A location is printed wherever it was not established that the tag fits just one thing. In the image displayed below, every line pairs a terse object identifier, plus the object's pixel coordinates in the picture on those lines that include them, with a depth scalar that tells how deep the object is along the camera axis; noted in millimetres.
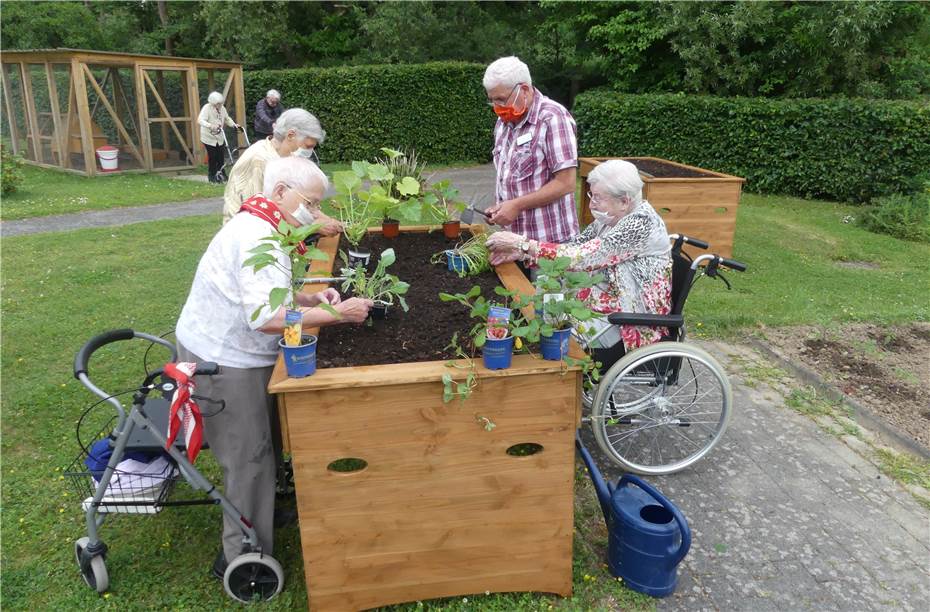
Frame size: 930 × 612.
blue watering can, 2314
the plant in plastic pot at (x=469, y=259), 3250
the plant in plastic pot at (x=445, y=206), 3582
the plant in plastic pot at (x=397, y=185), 3421
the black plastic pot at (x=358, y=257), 3244
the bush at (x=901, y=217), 8625
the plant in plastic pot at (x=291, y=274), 1973
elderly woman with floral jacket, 2959
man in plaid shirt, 3252
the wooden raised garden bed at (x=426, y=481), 2053
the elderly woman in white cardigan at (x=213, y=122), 11156
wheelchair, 2914
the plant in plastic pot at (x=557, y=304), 2125
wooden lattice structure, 12273
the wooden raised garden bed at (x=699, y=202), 6309
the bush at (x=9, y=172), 9766
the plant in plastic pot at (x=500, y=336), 2045
